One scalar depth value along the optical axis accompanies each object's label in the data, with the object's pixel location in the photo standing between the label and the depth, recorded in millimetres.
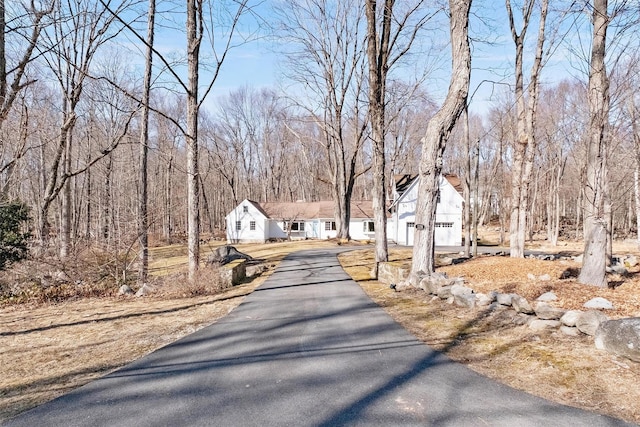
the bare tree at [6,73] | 7312
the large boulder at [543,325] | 5387
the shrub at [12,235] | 10922
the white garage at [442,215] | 28641
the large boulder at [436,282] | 8352
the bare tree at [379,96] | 12602
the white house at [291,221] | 37156
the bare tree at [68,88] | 12539
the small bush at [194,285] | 9945
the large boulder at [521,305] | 6035
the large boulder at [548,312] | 5531
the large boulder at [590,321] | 4898
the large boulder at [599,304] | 6180
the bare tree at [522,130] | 13267
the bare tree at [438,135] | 9094
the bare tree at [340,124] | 26295
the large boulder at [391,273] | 10250
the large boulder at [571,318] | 5148
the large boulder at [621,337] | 4168
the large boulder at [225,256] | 14134
